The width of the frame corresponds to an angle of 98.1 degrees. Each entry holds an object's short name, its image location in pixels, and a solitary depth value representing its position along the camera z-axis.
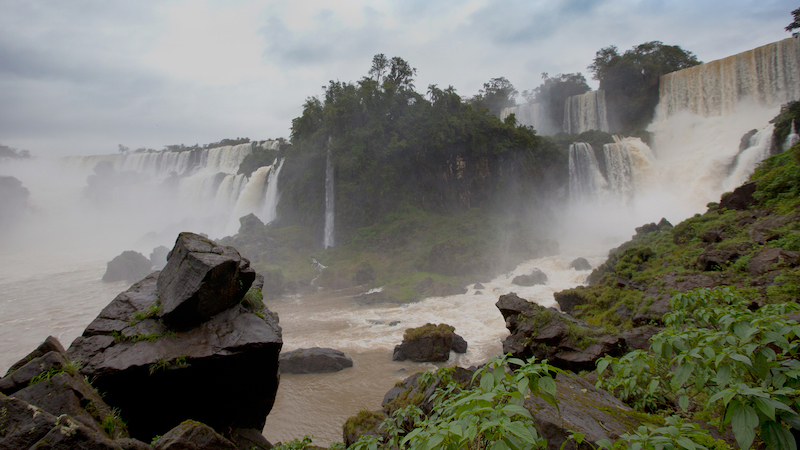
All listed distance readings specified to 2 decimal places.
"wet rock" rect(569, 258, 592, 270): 21.62
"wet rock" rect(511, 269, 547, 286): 21.02
